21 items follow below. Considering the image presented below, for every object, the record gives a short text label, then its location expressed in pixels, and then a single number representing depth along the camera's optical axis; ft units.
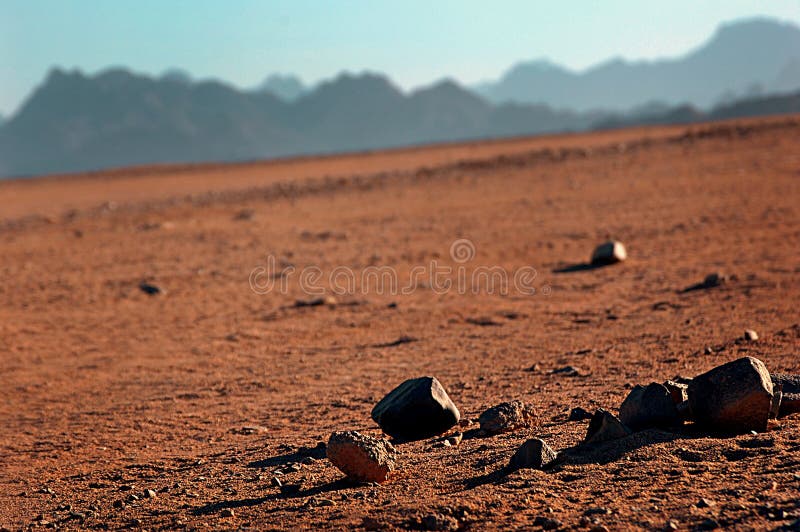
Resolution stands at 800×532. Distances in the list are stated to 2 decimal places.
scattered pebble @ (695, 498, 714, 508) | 25.58
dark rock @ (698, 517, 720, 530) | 24.48
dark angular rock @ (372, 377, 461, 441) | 35.09
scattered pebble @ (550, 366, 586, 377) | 43.47
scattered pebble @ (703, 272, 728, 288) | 61.31
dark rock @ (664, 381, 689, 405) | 33.01
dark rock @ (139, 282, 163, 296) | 75.20
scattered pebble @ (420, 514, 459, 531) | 25.81
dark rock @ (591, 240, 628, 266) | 73.41
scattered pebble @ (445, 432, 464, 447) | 33.81
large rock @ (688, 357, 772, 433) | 30.19
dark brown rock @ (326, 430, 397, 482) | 29.78
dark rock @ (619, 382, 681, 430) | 31.60
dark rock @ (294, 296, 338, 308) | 67.56
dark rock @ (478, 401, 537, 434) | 34.50
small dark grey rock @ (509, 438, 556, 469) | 29.48
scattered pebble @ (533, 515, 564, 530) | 25.39
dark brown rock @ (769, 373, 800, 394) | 33.19
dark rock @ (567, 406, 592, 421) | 35.27
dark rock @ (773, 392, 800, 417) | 32.96
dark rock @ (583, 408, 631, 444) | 30.73
